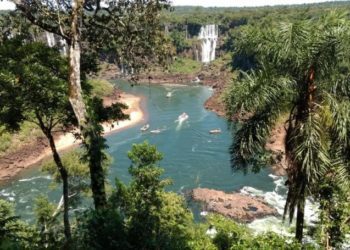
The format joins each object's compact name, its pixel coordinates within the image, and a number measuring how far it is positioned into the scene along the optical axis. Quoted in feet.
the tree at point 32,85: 46.83
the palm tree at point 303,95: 37.06
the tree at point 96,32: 36.47
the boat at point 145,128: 227.05
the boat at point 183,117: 245.65
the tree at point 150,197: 79.10
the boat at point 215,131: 215.82
